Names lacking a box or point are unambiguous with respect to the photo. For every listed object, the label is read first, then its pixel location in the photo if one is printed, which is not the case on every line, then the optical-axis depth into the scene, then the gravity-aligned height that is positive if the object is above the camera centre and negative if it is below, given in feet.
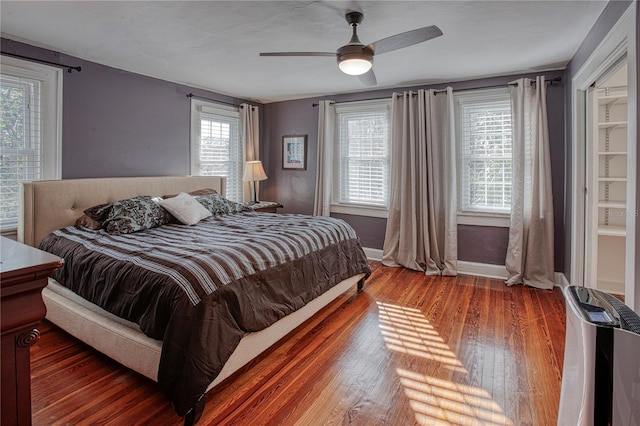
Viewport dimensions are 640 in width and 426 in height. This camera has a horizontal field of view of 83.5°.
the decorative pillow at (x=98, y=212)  10.62 -0.19
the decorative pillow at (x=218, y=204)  13.16 +0.10
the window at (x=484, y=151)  13.56 +2.24
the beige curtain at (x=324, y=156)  16.89 +2.46
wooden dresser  2.59 -0.86
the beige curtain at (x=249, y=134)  17.71 +3.67
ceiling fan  7.67 +3.65
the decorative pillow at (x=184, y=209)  11.43 -0.08
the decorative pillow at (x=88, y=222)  10.42 -0.50
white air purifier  3.50 -1.58
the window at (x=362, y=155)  16.01 +2.45
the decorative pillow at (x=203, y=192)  14.06 +0.60
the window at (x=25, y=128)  10.09 +2.26
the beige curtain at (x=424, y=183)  14.17 +1.04
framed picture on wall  18.17 +2.86
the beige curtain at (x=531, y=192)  12.50 +0.63
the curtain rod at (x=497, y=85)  12.45 +4.60
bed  5.87 -1.63
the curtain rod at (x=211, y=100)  15.22 +4.85
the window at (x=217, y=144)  15.70 +2.93
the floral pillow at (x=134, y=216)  9.98 -0.29
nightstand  15.74 +0.02
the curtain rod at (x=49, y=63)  10.03 +4.26
